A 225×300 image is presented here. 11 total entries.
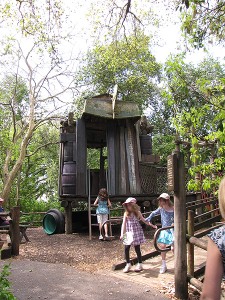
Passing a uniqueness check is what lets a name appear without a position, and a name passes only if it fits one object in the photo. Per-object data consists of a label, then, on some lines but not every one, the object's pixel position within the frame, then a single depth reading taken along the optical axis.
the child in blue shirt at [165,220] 6.51
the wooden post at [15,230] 8.43
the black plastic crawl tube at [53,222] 12.36
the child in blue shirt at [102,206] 10.90
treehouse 11.90
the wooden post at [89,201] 10.99
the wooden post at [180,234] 5.20
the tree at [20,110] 19.95
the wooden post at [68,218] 12.11
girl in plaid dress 6.63
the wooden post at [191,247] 5.29
